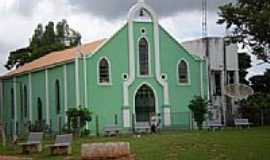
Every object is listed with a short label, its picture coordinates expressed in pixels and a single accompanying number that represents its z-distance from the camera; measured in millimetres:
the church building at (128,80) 43955
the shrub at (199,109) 44100
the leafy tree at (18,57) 66892
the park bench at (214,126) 40549
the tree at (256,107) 48215
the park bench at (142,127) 41294
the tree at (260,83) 62103
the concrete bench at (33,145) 23308
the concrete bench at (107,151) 16317
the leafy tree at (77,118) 39721
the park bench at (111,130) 39143
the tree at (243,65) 63912
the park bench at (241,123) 43060
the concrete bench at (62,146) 21319
